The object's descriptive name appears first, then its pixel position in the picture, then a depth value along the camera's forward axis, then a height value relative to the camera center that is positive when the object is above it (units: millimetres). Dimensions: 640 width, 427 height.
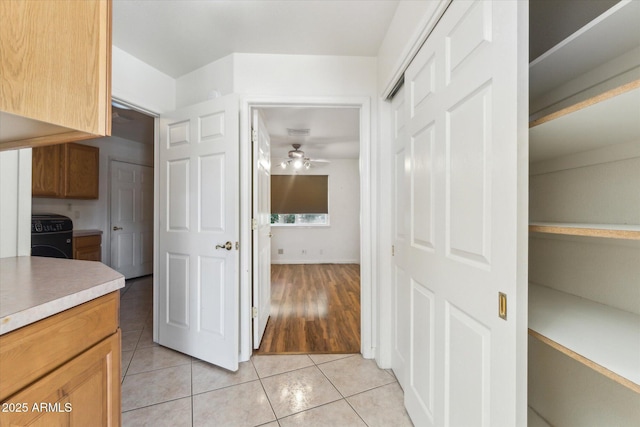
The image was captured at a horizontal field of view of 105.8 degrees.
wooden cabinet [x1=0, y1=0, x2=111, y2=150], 604 +393
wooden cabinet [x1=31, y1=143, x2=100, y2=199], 3059 +546
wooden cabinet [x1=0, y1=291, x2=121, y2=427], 525 -405
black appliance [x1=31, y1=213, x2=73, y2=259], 2764 -288
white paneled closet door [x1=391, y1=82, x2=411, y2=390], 1422 -254
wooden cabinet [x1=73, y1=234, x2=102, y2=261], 3248 -493
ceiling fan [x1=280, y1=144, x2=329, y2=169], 4318 +1020
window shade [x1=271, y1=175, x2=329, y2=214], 5578 +453
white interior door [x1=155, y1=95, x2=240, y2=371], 1786 -150
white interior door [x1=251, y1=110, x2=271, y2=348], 2023 -130
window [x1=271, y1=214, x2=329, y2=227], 5633 -134
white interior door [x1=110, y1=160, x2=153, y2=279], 4027 -104
